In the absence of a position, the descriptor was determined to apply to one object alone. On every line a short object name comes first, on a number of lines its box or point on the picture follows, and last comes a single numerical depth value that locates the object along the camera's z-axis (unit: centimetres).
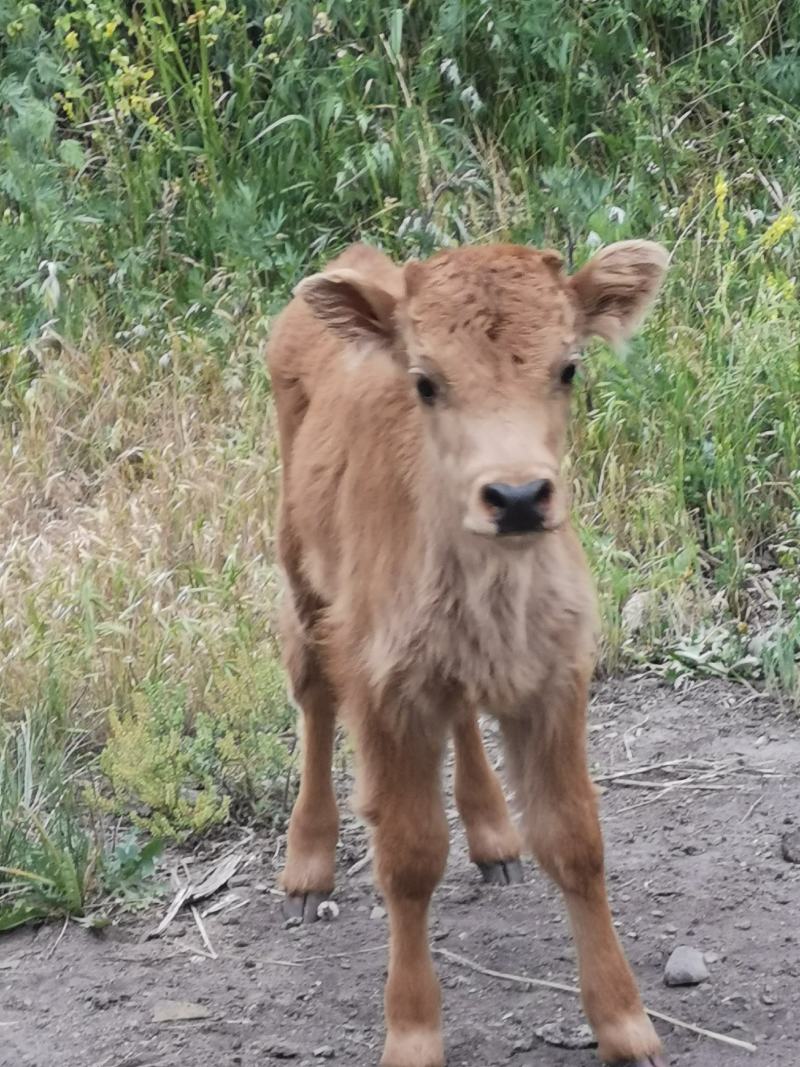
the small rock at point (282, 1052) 388
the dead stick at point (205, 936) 442
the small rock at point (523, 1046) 383
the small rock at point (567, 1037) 385
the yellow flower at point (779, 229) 675
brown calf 342
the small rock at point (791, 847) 452
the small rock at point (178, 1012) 407
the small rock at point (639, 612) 585
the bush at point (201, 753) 484
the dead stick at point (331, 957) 435
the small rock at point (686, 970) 403
